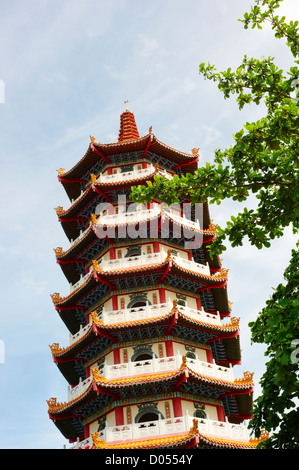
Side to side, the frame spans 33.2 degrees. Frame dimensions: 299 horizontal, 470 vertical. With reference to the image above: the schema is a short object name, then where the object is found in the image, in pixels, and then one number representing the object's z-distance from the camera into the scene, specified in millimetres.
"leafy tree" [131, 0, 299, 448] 9266
